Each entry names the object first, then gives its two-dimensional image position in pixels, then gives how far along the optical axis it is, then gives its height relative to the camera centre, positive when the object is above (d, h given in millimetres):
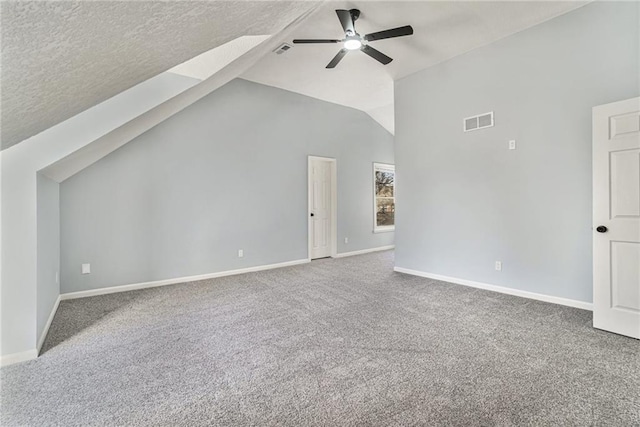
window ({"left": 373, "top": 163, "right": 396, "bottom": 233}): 6922 +188
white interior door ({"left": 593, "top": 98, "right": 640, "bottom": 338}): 2443 -141
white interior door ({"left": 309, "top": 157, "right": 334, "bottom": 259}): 5895 -9
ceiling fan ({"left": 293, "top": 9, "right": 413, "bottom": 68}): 2853 +1723
